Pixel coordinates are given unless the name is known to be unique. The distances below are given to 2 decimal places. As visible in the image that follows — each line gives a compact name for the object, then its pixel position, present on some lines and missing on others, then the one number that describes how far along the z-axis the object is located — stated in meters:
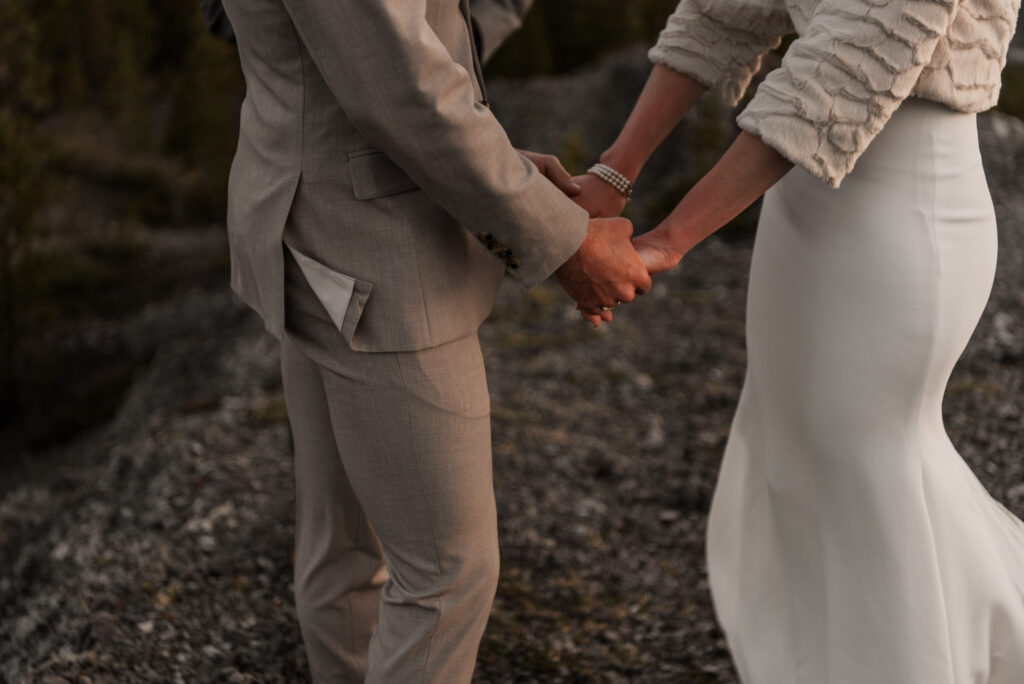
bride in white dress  1.85
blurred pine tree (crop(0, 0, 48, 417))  6.90
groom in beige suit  1.64
